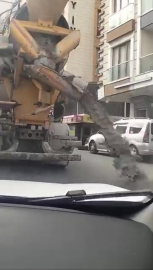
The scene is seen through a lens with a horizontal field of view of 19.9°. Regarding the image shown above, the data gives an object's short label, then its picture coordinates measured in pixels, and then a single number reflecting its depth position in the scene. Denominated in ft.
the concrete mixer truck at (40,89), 19.44
